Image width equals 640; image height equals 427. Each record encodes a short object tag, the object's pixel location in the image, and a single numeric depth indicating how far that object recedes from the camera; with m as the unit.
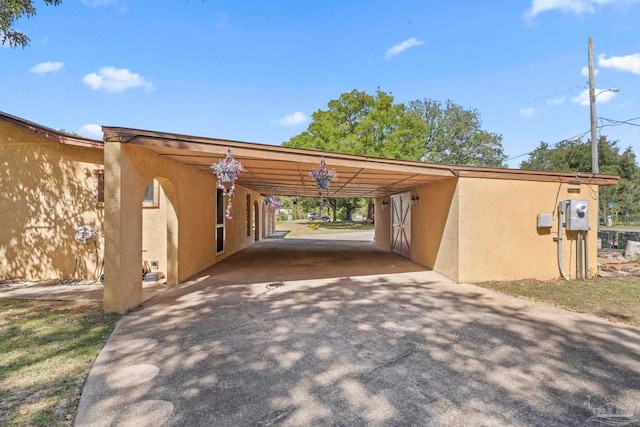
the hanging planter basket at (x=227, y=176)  4.63
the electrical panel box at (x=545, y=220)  6.37
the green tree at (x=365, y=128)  20.59
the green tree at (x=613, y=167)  28.81
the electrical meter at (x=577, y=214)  6.36
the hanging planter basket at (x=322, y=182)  5.30
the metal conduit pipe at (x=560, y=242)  6.55
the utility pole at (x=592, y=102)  9.55
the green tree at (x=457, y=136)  29.17
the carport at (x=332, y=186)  4.17
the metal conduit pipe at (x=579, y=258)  6.63
